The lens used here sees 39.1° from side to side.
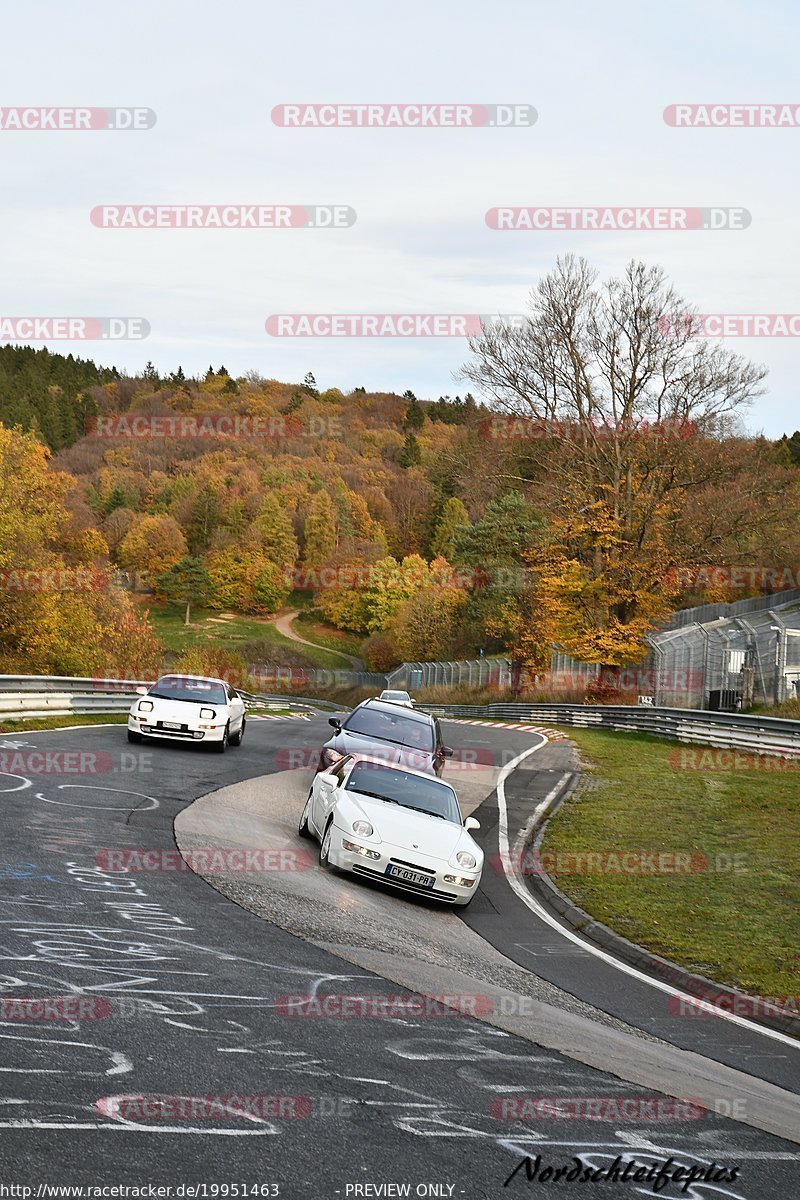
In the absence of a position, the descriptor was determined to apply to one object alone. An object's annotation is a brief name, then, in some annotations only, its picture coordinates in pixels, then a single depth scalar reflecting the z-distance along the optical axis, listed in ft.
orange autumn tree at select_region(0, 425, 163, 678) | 140.15
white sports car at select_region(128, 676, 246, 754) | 71.36
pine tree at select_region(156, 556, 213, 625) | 399.24
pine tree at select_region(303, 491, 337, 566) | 446.19
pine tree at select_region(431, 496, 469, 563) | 424.87
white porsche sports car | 38.93
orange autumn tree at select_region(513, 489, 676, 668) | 142.20
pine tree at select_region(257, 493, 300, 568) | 433.89
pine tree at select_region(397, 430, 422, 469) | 606.96
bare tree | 140.46
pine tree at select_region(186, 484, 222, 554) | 445.37
